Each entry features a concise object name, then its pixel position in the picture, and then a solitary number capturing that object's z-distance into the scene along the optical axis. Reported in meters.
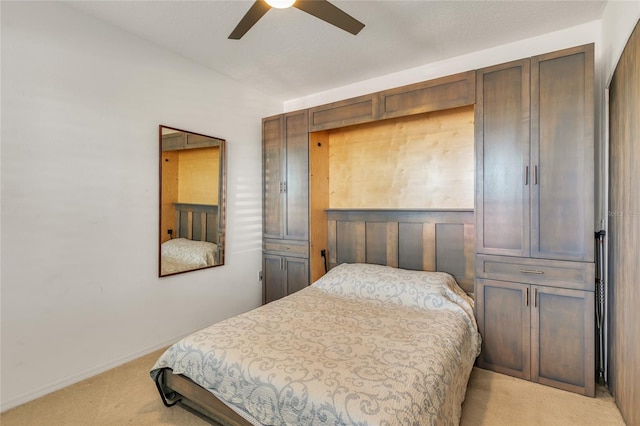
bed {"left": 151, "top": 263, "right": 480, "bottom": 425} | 1.31
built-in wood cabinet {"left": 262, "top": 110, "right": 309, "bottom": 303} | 3.32
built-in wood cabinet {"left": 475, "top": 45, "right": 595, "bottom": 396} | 2.05
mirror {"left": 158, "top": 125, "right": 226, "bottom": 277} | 2.76
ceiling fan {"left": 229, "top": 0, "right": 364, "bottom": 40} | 1.58
